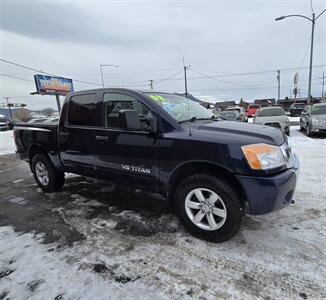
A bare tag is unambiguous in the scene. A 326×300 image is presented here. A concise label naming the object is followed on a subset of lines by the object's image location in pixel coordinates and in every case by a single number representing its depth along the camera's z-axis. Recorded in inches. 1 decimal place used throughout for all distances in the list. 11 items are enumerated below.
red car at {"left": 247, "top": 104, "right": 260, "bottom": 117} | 1094.9
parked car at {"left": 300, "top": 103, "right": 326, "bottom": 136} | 389.7
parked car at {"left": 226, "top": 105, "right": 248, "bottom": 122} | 732.7
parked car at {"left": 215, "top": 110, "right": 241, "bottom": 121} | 586.2
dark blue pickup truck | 97.3
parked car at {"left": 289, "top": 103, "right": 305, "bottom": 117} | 1103.6
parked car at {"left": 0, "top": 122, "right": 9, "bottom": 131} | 1008.9
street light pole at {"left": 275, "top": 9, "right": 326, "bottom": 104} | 553.8
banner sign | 1131.3
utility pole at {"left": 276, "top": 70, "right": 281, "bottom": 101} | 1970.1
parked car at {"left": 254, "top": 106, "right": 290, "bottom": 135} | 431.2
